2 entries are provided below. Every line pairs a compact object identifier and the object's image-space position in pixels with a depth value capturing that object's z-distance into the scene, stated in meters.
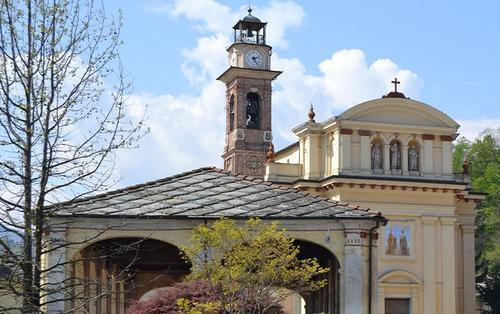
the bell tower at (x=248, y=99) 63.69
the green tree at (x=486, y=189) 62.53
